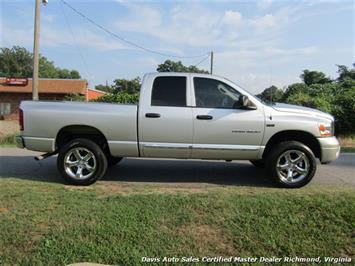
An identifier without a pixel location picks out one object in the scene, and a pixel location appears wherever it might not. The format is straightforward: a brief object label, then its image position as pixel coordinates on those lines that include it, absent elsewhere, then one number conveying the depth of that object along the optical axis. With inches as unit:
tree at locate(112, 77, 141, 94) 2003.0
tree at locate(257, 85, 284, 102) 1785.9
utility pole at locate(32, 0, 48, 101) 650.8
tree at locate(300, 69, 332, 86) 2218.3
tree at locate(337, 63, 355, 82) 1971.7
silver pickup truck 253.0
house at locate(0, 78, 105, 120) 1529.3
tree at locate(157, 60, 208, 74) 1871.2
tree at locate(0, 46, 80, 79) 2874.0
